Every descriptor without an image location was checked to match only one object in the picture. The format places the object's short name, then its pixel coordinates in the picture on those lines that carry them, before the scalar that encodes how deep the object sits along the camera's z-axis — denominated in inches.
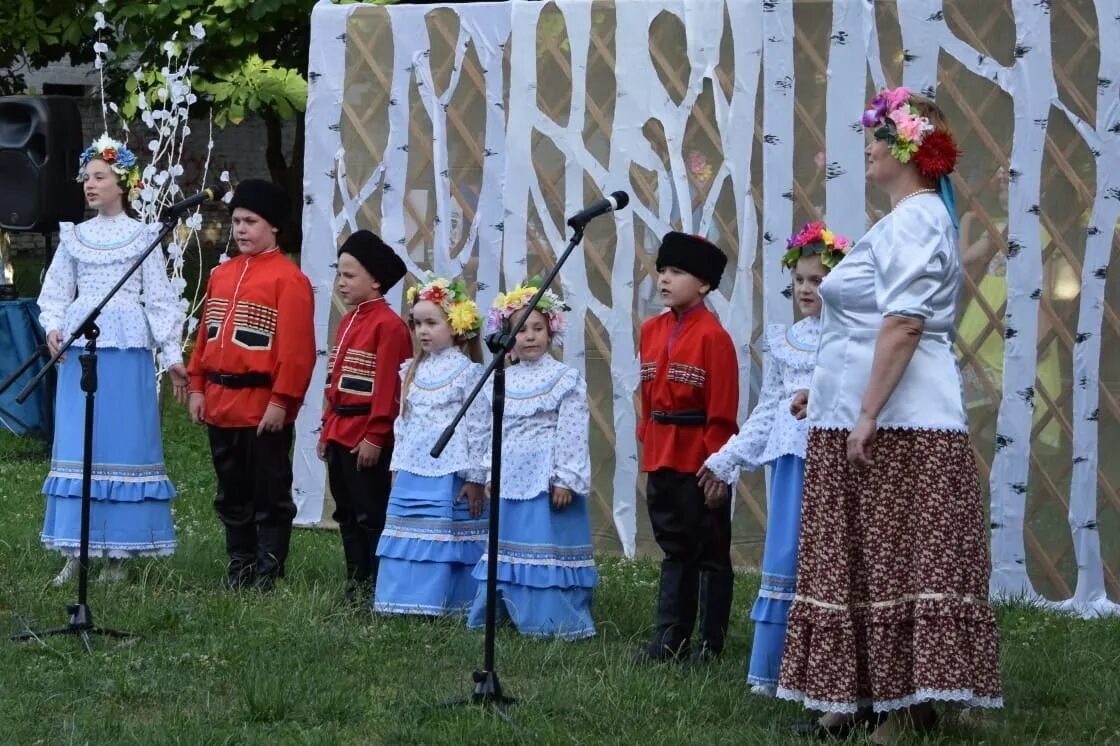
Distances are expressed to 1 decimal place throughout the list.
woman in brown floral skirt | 289.2
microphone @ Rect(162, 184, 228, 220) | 378.3
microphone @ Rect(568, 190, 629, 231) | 314.2
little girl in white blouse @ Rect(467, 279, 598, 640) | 398.9
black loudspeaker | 701.1
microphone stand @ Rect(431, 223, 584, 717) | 310.1
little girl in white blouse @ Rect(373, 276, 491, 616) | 411.6
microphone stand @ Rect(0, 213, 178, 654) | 367.9
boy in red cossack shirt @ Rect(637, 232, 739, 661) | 366.5
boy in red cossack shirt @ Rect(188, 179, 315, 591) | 433.4
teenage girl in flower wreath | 445.5
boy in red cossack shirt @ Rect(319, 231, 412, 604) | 424.9
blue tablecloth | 751.8
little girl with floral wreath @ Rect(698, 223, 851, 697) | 334.0
